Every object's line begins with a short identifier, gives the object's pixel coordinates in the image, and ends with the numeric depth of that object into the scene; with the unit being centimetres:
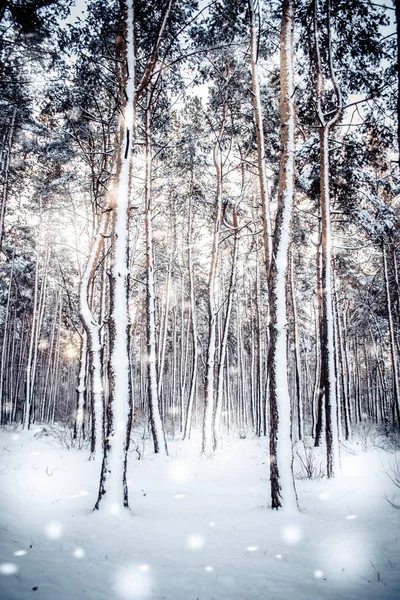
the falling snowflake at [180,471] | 677
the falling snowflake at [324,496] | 506
